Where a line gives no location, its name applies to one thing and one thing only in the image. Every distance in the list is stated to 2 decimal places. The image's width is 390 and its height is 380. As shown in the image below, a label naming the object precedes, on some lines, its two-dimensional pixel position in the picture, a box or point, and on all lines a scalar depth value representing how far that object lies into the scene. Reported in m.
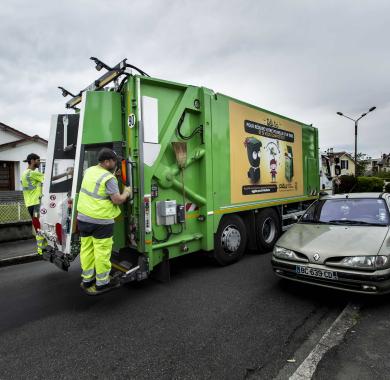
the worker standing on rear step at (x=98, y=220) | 3.57
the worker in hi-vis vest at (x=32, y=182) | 5.55
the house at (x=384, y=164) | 72.88
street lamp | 24.14
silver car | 3.41
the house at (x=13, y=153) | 16.83
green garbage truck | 3.98
